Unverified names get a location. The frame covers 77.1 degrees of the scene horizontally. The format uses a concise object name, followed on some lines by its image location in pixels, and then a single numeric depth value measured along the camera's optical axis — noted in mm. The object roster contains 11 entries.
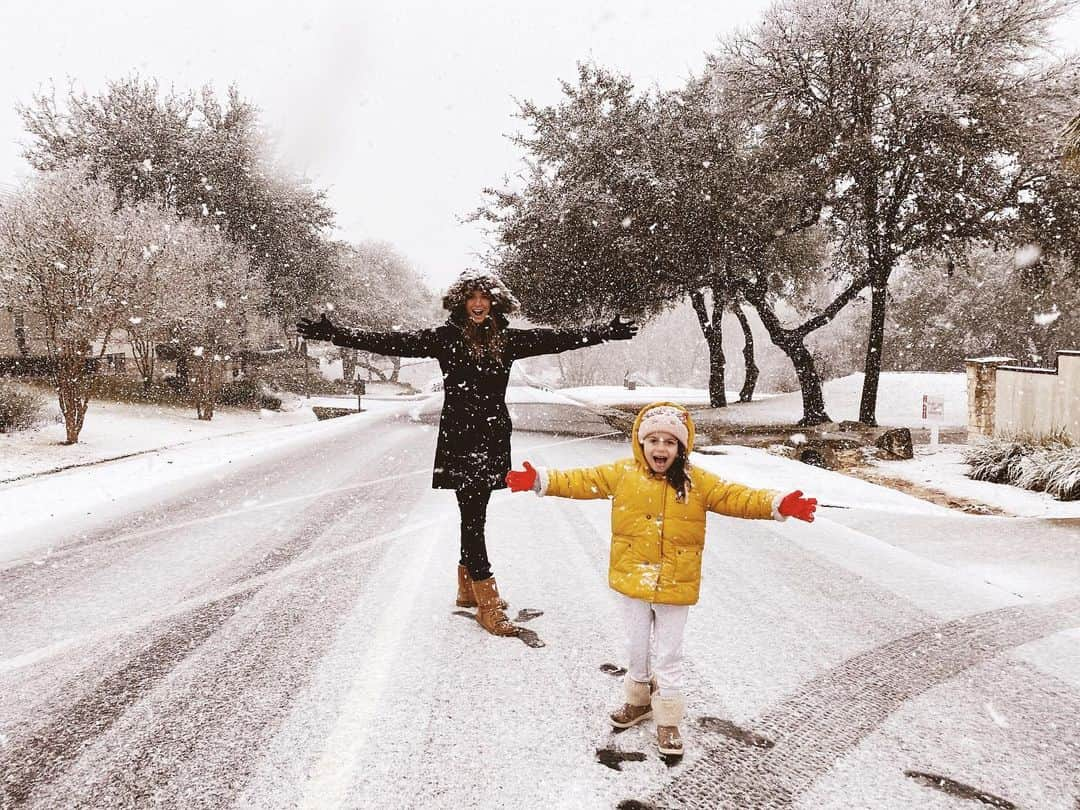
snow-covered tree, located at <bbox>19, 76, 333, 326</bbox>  26938
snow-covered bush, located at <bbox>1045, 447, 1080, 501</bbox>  8602
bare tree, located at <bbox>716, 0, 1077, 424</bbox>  13930
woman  3932
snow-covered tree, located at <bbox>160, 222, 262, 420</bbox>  19469
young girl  2785
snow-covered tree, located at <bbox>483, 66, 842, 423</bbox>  15461
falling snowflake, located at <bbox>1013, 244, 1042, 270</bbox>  16766
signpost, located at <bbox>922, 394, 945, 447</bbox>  13580
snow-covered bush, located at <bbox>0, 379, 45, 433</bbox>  13922
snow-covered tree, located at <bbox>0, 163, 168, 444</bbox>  13359
